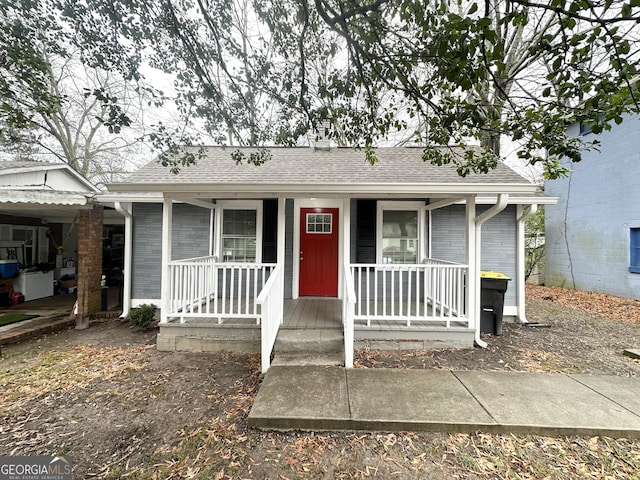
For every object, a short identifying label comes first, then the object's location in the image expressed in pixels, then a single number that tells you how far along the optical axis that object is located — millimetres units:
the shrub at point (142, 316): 5387
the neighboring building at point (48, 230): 5199
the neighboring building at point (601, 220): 8094
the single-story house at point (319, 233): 5539
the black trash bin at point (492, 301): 4973
